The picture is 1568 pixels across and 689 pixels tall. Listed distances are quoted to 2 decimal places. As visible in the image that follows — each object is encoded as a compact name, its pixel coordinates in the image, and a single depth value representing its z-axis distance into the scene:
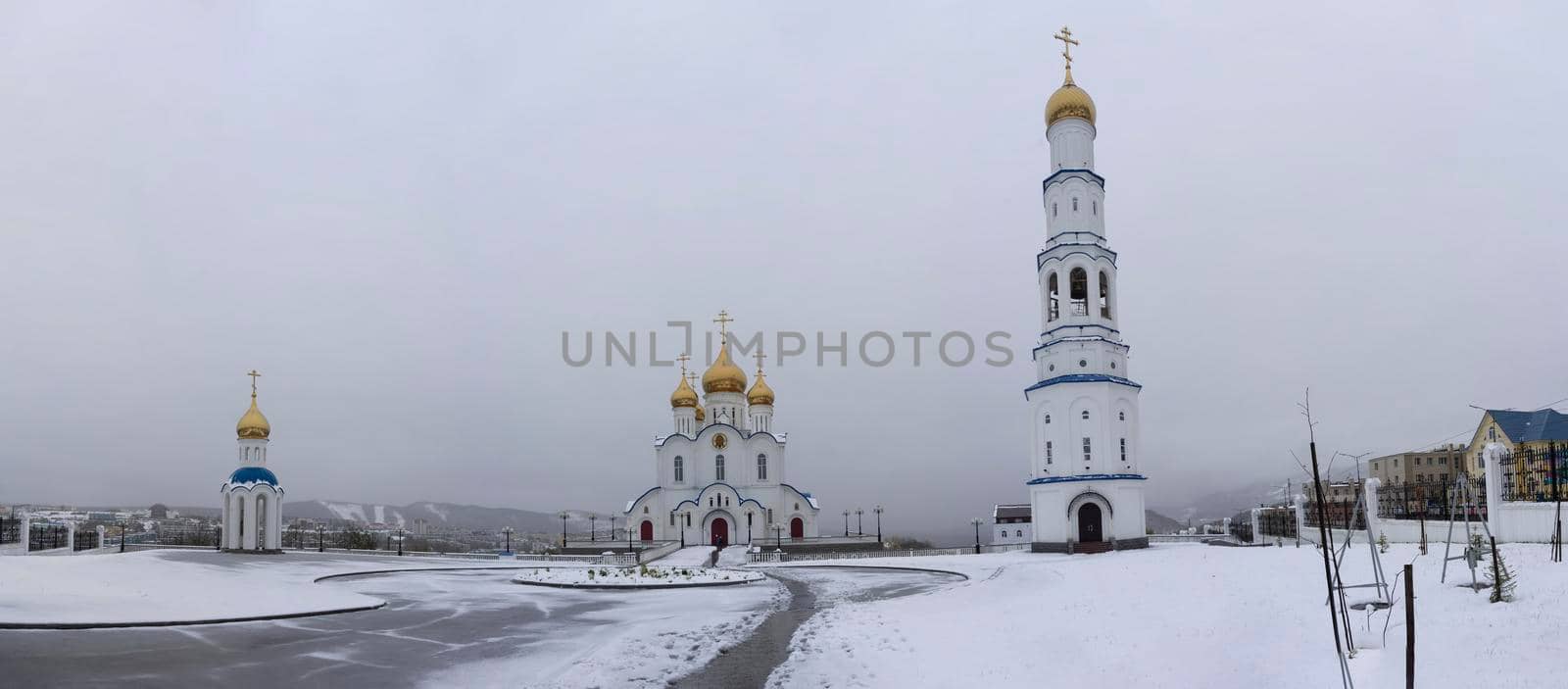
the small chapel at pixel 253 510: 44.16
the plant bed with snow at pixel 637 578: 26.59
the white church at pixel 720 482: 56.25
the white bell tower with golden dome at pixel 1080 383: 36.47
